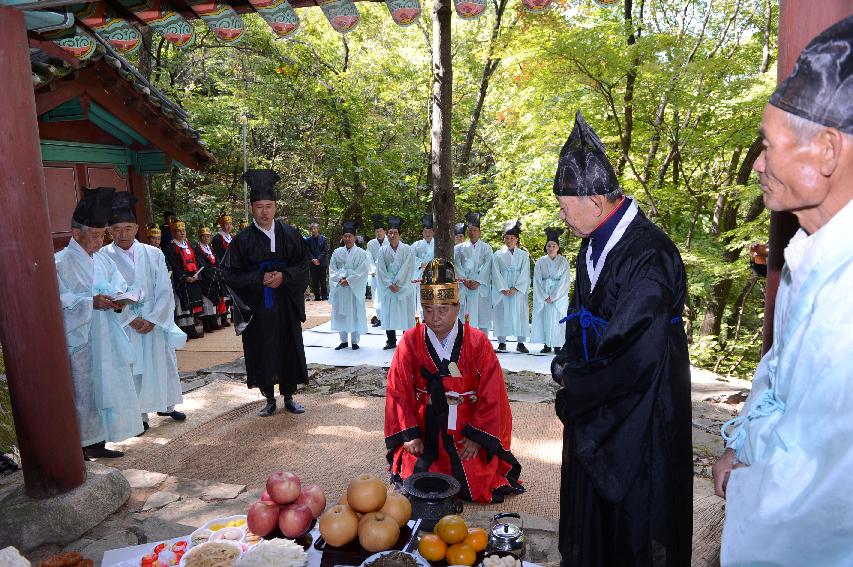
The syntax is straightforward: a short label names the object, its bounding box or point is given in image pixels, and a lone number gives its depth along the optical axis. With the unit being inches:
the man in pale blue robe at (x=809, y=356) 50.3
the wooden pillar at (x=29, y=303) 139.7
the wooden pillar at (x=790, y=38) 101.0
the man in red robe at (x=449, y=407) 155.4
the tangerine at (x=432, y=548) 103.1
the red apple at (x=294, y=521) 111.1
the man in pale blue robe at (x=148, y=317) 219.0
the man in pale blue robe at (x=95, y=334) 192.1
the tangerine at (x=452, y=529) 105.0
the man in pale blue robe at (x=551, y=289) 385.7
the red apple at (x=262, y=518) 111.3
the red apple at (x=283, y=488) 112.8
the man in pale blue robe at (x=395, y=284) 416.8
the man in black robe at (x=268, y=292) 238.8
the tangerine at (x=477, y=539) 105.4
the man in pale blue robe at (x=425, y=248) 503.9
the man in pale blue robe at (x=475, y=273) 413.4
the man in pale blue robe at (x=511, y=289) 400.5
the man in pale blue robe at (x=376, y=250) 500.1
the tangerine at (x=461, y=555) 102.5
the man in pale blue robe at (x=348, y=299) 405.1
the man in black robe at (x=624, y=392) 93.8
